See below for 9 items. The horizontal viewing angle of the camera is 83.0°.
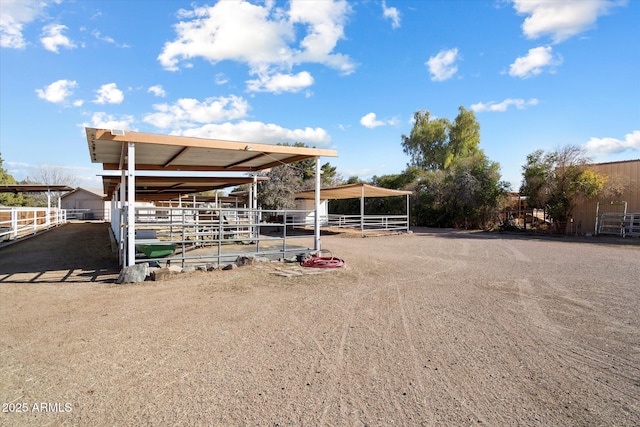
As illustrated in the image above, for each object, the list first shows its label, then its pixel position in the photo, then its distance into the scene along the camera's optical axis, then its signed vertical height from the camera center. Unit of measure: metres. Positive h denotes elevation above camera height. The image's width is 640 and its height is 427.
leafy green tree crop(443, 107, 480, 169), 35.50 +7.22
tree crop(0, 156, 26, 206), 29.78 +1.31
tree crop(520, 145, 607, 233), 18.61 +1.55
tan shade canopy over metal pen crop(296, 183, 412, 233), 18.57 +1.09
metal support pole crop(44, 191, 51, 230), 20.56 -0.52
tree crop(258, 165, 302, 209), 23.48 +1.19
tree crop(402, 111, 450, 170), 36.88 +7.26
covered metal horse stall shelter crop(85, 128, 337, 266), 7.20 +1.50
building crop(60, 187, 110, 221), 38.28 +0.85
